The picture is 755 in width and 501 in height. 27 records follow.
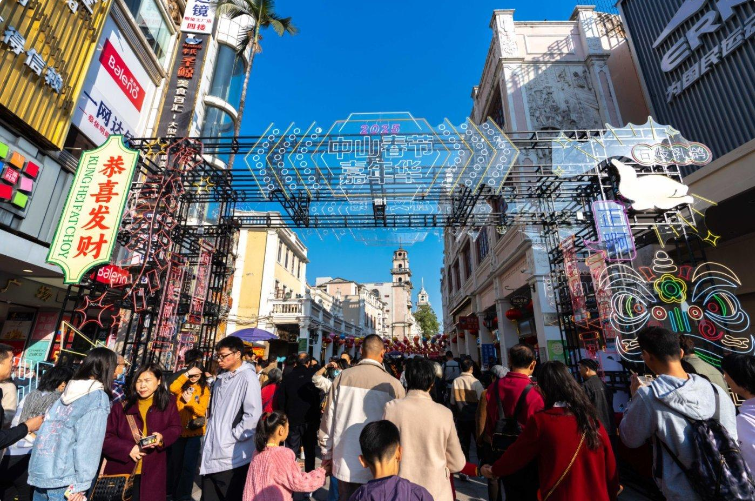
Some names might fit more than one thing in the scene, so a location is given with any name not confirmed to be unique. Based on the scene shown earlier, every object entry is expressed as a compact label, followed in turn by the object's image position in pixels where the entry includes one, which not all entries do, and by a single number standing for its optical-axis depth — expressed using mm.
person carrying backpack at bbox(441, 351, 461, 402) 8812
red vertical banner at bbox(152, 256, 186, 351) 7827
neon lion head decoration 6230
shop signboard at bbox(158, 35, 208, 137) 12531
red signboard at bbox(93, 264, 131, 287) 7366
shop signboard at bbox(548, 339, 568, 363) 10295
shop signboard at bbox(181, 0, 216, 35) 14398
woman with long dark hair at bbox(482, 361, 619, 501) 2176
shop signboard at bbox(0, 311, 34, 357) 9305
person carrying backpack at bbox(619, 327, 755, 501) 1826
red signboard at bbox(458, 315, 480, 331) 18062
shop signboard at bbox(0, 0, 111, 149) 6684
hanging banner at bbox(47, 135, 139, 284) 6344
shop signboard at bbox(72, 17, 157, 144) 9328
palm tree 15388
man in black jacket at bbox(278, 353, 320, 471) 5059
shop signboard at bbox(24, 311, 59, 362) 9648
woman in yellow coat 4207
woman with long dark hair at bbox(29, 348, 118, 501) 2551
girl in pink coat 2635
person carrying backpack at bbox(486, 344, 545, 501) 2986
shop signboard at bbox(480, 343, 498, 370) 15938
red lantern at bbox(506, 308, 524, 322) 13219
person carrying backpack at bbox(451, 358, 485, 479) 5578
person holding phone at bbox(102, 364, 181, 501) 3043
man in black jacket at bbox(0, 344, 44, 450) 2492
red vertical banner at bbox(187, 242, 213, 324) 9453
